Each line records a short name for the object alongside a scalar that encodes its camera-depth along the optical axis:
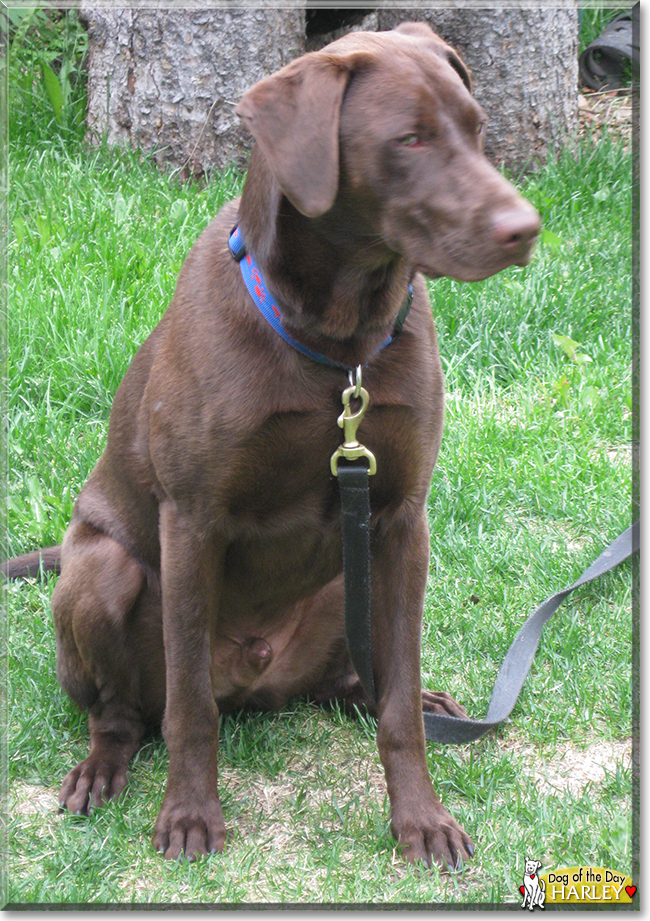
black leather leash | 4.15
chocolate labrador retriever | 3.64
